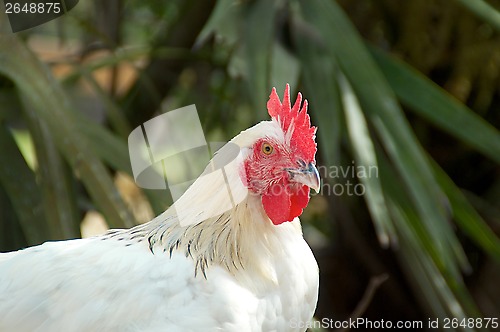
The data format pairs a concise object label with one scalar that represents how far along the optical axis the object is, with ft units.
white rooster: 7.65
